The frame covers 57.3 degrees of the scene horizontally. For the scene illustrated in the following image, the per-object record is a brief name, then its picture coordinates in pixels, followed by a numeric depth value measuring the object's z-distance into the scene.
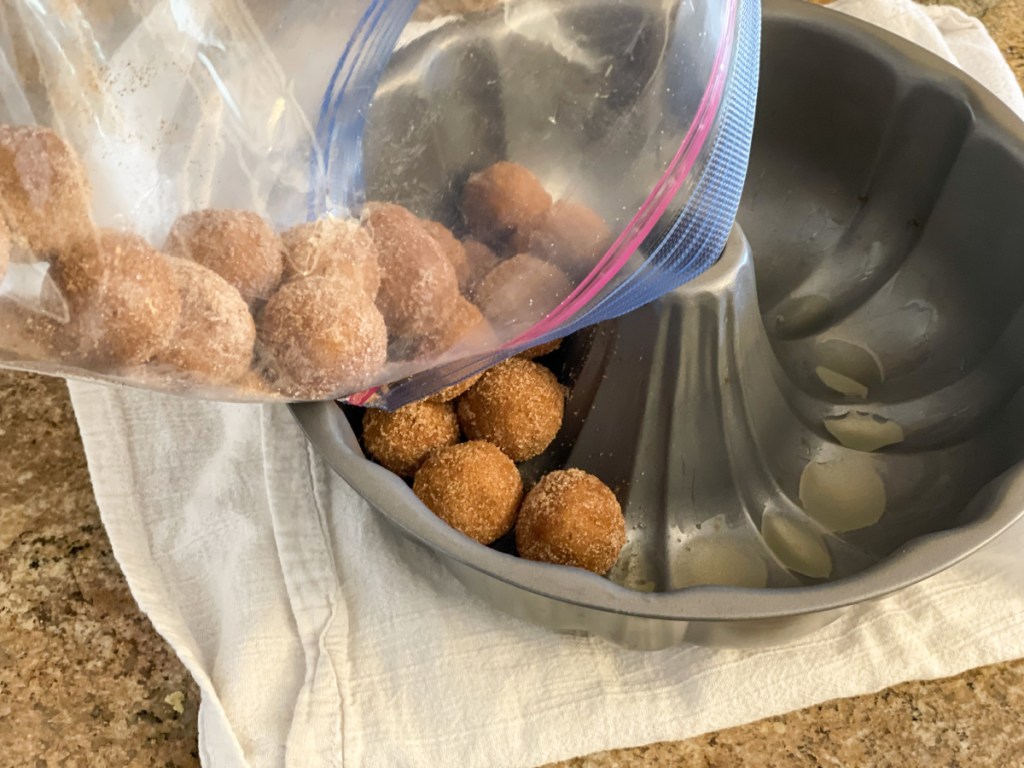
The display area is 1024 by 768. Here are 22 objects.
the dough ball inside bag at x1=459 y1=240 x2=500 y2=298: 0.51
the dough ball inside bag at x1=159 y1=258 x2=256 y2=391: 0.43
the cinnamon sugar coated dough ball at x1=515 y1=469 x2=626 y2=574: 0.55
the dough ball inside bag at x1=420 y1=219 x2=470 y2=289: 0.51
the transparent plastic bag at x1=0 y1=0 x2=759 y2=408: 0.43
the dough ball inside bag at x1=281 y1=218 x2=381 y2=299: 0.49
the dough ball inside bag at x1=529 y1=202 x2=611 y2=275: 0.50
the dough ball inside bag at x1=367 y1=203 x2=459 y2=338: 0.49
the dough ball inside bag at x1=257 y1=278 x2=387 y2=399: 0.47
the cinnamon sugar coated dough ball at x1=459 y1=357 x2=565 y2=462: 0.61
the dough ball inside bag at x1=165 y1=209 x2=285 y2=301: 0.46
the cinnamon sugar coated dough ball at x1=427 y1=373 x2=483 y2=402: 0.61
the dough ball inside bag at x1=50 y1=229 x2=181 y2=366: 0.39
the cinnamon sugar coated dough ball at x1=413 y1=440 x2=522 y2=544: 0.57
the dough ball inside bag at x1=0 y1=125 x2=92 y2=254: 0.38
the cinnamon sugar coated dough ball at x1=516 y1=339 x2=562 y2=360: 0.64
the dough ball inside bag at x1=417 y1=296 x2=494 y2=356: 0.51
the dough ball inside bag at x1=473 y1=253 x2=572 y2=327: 0.51
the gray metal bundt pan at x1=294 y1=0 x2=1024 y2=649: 0.50
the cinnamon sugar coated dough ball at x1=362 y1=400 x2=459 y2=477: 0.60
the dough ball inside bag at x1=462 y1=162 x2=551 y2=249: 0.51
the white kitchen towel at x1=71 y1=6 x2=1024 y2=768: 0.55
